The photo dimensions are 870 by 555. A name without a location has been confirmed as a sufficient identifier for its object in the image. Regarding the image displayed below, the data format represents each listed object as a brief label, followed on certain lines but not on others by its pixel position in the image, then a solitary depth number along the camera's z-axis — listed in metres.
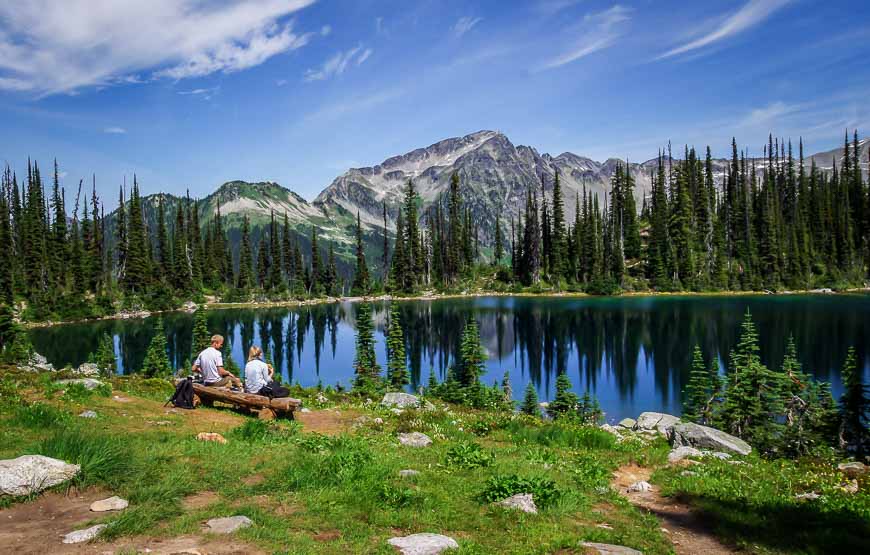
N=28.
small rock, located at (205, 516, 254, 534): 7.34
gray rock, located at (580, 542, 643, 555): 7.55
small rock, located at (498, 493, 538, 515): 9.05
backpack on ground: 16.36
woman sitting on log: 16.09
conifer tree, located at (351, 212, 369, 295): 134.38
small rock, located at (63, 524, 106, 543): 6.69
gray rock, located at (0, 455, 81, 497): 7.91
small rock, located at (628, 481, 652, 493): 11.59
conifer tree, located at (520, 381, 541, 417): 29.28
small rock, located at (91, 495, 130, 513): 7.72
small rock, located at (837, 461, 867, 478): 14.00
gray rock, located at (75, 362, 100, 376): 33.16
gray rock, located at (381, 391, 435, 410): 22.30
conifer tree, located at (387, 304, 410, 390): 36.38
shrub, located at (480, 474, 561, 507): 9.48
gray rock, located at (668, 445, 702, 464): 14.41
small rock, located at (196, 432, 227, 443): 11.87
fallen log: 15.87
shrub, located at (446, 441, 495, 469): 11.63
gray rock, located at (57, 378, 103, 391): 17.72
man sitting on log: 16.80
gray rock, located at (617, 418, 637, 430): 25.39
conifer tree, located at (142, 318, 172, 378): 35.03
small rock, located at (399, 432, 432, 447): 13.80
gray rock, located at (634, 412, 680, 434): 23.05
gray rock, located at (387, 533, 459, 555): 7.15
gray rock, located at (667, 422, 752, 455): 16.30
